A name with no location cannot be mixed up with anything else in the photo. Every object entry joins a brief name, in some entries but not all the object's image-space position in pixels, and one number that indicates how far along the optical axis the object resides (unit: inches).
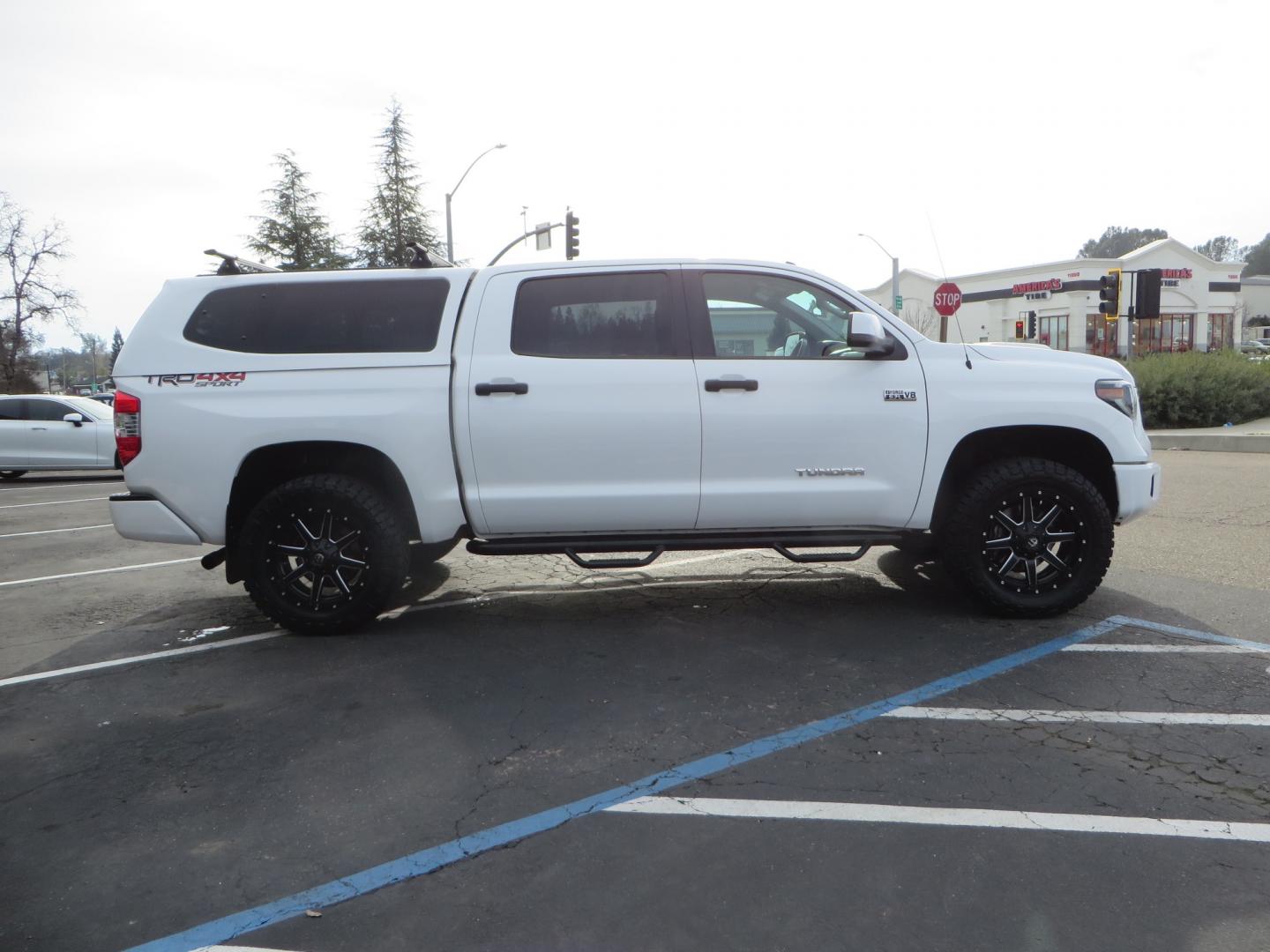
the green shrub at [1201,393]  756.6
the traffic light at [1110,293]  757.3
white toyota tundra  195.0
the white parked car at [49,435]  636.7
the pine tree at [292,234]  1590.8
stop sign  804.6
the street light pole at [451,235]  968.6
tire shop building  2288.4
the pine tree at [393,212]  1567.4
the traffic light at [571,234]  896.9
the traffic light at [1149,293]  718.5
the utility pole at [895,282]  1434.5
